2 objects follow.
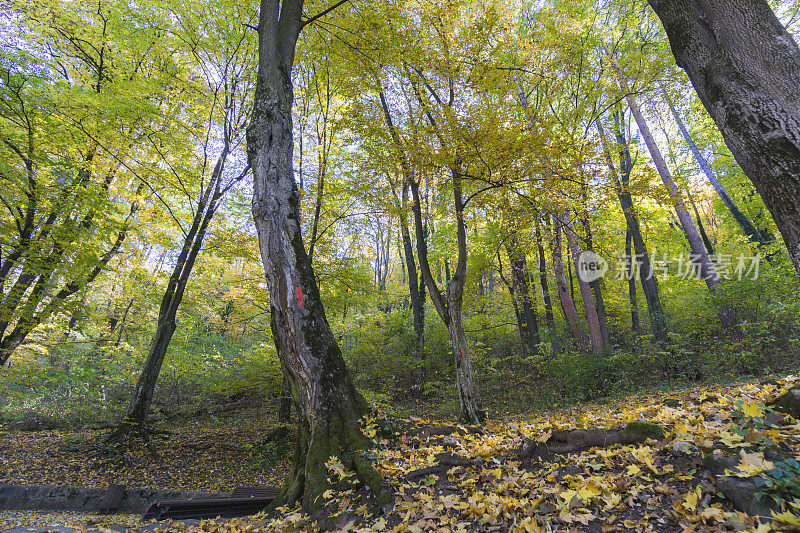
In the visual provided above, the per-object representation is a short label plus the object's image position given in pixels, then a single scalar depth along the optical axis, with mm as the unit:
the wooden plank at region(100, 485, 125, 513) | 5707
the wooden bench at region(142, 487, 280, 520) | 4828
